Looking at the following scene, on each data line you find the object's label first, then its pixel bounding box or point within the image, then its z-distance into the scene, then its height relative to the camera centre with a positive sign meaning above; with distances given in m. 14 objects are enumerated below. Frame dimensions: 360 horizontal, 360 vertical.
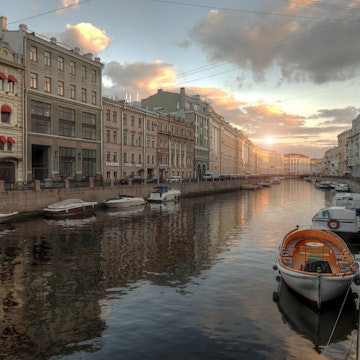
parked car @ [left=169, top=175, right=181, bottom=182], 73.26 -0.40
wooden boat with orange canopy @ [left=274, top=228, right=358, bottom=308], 12.87 -3.60
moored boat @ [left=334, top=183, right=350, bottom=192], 92.28 -2.76
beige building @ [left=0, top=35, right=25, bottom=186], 43.44 +7.73
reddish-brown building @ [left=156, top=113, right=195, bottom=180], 81.81 +7.62
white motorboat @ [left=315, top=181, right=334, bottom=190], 106.90 -2.43
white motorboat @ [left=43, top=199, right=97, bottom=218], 37.25 -3.44
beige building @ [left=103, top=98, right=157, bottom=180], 63.62 +7.27
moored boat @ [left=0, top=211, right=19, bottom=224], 32.19 -3.63
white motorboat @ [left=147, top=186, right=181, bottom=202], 57.44 -2.88
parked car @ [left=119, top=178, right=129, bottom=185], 56.16 -0.65
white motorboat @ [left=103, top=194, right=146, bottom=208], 46.91 -3.27
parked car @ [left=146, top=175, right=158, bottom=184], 64.21 -0.55
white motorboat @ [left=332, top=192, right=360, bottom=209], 36.67 -2.50
